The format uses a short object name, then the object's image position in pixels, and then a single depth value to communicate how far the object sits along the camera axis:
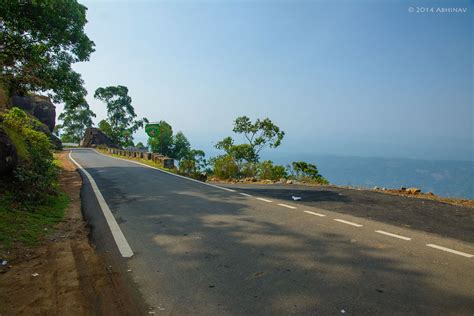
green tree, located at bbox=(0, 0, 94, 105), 11.57
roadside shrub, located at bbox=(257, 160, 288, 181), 32.06
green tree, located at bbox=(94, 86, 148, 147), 68.44
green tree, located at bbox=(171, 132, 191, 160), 57.87
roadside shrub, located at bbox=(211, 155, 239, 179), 30.66
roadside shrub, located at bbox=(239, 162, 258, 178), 31.63
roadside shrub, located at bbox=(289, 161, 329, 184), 33.11
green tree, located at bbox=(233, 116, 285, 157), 40.84
